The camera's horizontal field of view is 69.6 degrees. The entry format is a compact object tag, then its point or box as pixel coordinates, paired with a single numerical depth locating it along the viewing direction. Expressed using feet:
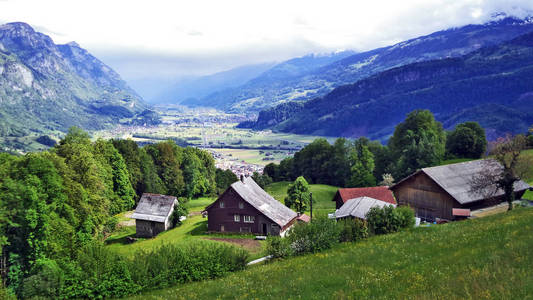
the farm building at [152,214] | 242.58
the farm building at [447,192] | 188.03
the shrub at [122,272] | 86.02
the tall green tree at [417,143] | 306.76
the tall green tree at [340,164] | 384.47
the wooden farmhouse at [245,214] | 215.51
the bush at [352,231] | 105.91
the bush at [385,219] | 114.32
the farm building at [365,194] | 246.45
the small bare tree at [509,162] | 152.66
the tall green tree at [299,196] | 254.06
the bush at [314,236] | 99.45
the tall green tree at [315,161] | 418.37
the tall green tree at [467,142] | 335.47
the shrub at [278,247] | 99.91
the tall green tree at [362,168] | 339.14
